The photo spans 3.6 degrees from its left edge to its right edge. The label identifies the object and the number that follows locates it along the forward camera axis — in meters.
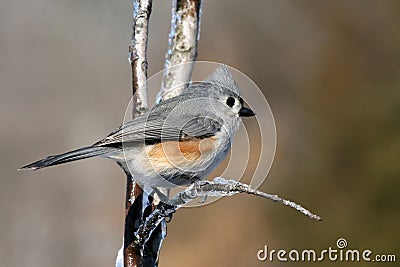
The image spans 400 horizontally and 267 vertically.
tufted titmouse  3.91
